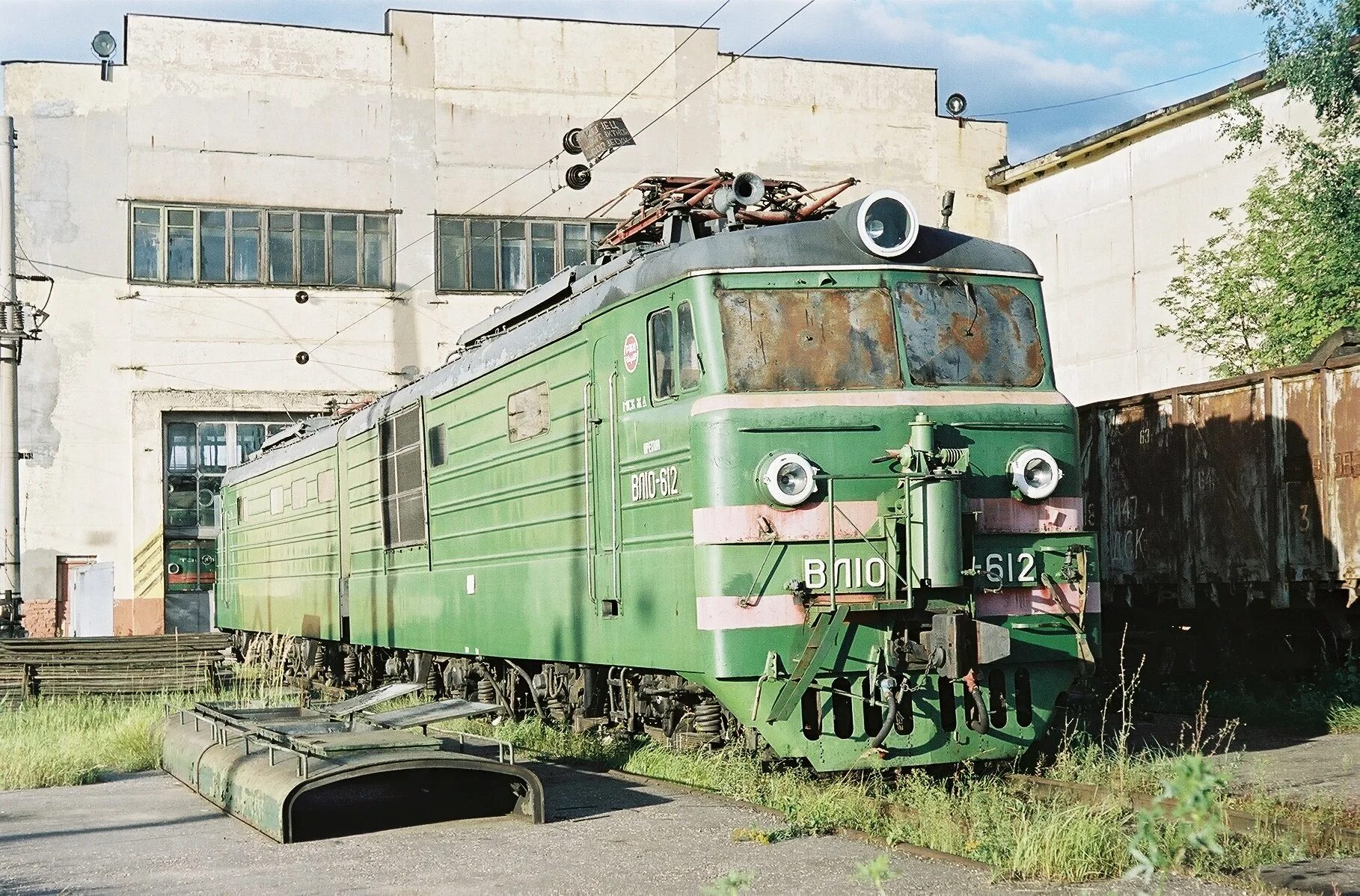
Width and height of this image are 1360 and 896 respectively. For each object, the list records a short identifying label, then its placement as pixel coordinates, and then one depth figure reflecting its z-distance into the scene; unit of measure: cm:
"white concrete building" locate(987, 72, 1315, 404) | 2723
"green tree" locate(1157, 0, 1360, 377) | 1847
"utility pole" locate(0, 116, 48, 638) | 2188
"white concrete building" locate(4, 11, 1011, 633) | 3016
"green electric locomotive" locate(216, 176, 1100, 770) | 889
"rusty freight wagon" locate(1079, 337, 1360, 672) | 1313
